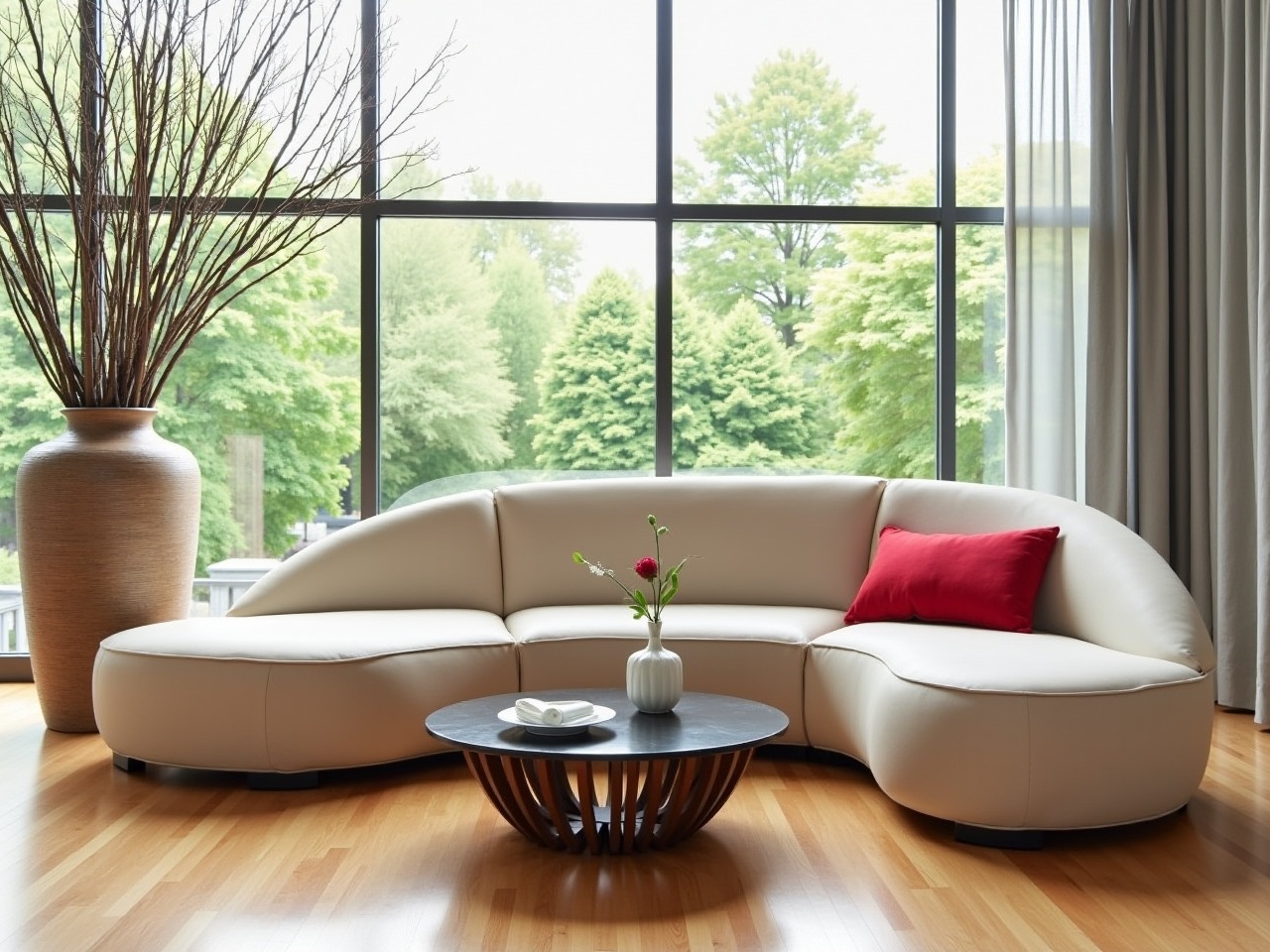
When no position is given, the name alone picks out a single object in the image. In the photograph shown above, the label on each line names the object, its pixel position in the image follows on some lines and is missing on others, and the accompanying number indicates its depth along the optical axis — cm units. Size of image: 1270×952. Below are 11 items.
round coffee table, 252
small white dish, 261
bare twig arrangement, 373
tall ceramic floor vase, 376
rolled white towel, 261
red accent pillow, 354
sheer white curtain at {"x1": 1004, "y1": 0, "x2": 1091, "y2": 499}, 458
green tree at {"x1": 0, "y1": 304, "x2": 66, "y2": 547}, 471
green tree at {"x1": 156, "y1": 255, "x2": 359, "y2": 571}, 469
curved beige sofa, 275
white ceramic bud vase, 280
